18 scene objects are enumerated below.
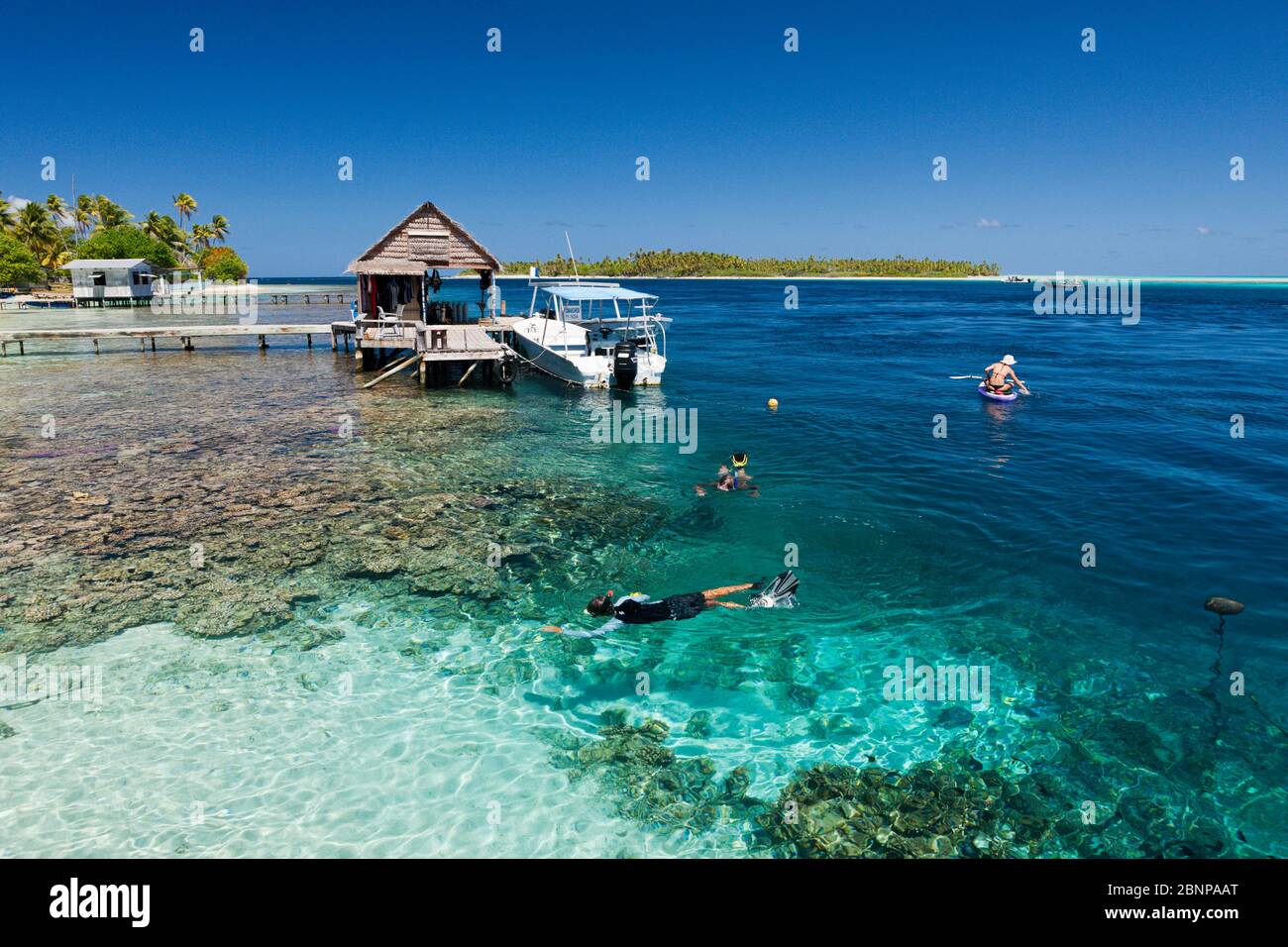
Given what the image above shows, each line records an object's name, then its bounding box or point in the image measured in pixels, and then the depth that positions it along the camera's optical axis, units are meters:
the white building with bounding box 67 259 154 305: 68.96
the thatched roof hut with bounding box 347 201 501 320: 33.03
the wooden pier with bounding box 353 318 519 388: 30.47
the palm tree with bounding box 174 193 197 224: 122.81
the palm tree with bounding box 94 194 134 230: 96.25
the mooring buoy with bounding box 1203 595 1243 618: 10.39
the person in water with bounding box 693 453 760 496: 17.28
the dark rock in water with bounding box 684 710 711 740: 8.68
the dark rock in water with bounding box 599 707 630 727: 8.89
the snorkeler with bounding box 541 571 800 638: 11.02
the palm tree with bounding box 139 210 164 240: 97.56
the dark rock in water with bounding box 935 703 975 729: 8.90
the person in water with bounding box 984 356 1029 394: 29.44
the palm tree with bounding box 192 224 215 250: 119.94
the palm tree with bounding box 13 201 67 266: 81.38
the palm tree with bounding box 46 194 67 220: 89.71
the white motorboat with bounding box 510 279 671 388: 30.45
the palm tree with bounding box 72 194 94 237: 97.81
